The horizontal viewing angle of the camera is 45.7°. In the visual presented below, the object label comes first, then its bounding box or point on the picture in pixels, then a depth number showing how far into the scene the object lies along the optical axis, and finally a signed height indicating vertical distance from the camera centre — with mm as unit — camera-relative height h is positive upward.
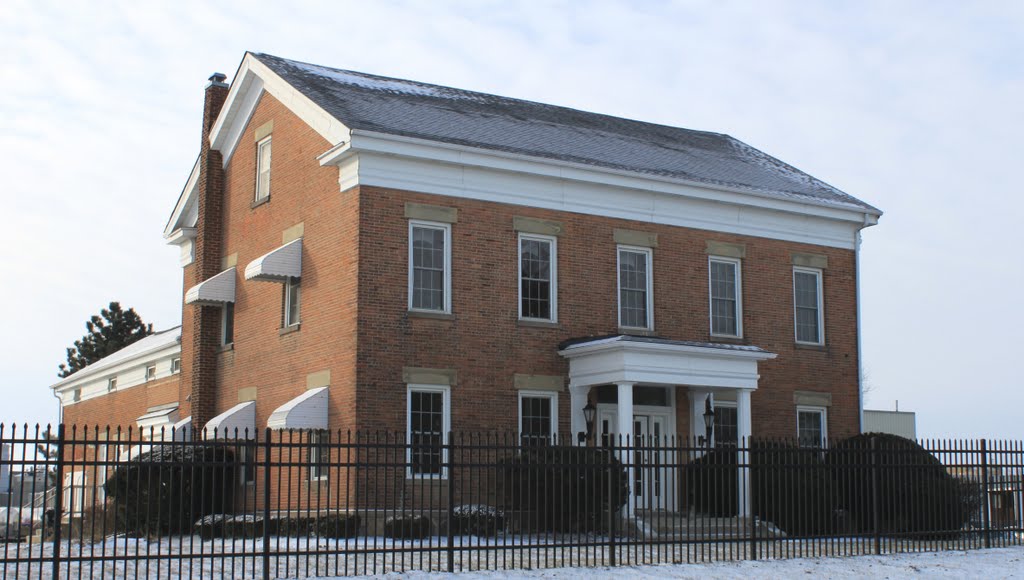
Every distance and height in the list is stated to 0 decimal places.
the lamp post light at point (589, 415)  25000 +185
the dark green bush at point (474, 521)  20438 -1677
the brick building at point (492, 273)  24094 +3280
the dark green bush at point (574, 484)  16500 -951
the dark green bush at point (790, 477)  18453 -828
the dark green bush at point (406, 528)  20656 -1800
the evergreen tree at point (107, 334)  67875 +4911
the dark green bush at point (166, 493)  22688 -1395
